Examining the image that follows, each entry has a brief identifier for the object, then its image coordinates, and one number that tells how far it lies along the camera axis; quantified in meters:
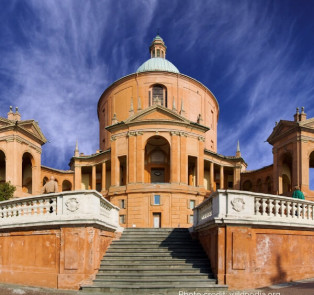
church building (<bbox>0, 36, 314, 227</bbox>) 30.00
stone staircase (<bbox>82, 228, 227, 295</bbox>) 11.34
